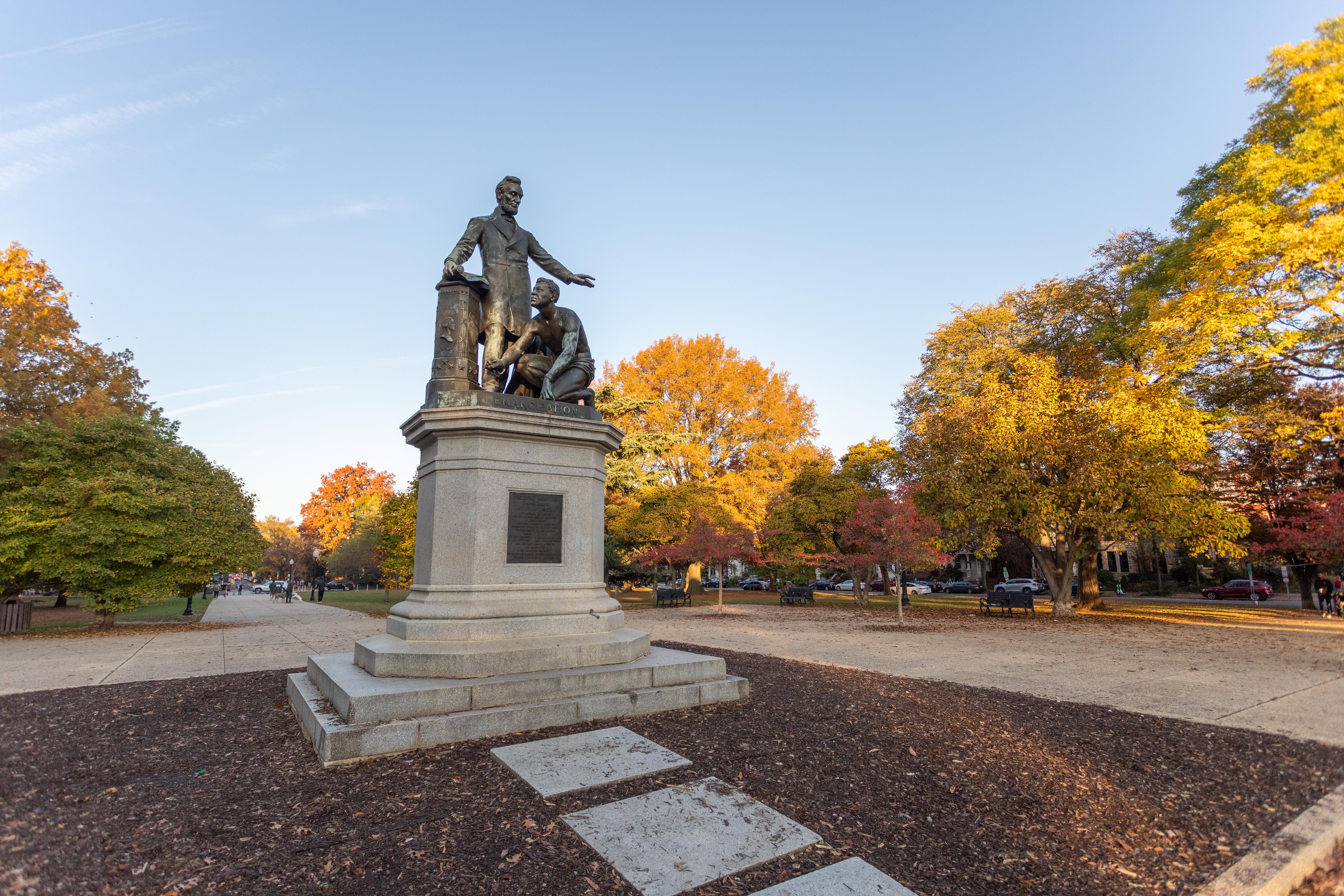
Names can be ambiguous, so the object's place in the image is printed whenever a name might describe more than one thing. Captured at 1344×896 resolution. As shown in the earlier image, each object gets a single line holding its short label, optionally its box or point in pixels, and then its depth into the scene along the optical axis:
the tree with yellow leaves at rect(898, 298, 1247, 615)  17.67
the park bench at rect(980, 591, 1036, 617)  21.67
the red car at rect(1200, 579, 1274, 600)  33.56
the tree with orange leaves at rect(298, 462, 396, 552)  69.81
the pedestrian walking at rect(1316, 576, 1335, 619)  20.70
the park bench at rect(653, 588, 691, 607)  25.09
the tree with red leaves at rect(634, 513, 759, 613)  23.72
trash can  15.54
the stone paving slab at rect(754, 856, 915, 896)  2.71
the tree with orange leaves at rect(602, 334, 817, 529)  31.73
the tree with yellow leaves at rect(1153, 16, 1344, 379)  15.96
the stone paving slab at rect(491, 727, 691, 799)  3.92
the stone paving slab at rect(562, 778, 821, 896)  2.88
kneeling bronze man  7.44
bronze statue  7.49
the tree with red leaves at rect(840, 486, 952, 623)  18.80
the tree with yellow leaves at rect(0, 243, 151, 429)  21.45
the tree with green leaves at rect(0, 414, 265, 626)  14.84
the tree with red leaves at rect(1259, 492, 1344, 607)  17.31
